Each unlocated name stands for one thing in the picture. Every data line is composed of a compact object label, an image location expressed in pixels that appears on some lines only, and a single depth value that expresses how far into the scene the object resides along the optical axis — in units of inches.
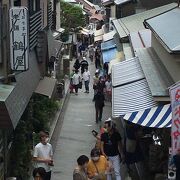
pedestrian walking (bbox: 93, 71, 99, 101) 1047.9
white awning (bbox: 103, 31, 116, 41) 1313.7
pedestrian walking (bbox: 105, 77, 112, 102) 1081.4
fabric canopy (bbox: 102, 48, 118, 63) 1093.3
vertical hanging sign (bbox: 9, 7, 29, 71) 506.9
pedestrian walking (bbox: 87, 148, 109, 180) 475.2
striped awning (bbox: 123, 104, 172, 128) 436.1
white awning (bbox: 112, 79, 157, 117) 487.8
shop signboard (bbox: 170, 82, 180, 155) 391.9
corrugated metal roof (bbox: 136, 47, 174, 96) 499.5
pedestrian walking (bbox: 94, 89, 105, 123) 911.2
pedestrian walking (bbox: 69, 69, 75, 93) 1239.7
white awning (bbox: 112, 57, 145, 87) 608.6
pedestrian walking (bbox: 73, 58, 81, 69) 1531.3
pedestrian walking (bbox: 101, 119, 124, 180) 564.7
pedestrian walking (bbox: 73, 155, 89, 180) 430.9
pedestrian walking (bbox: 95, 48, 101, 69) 1699.3
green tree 2341.9
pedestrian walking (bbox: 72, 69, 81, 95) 1226.4
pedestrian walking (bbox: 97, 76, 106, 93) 943.7
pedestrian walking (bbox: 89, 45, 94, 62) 2010.3
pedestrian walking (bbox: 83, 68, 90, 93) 1250.0
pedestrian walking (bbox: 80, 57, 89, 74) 1501.0
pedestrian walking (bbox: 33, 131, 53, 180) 519.8
